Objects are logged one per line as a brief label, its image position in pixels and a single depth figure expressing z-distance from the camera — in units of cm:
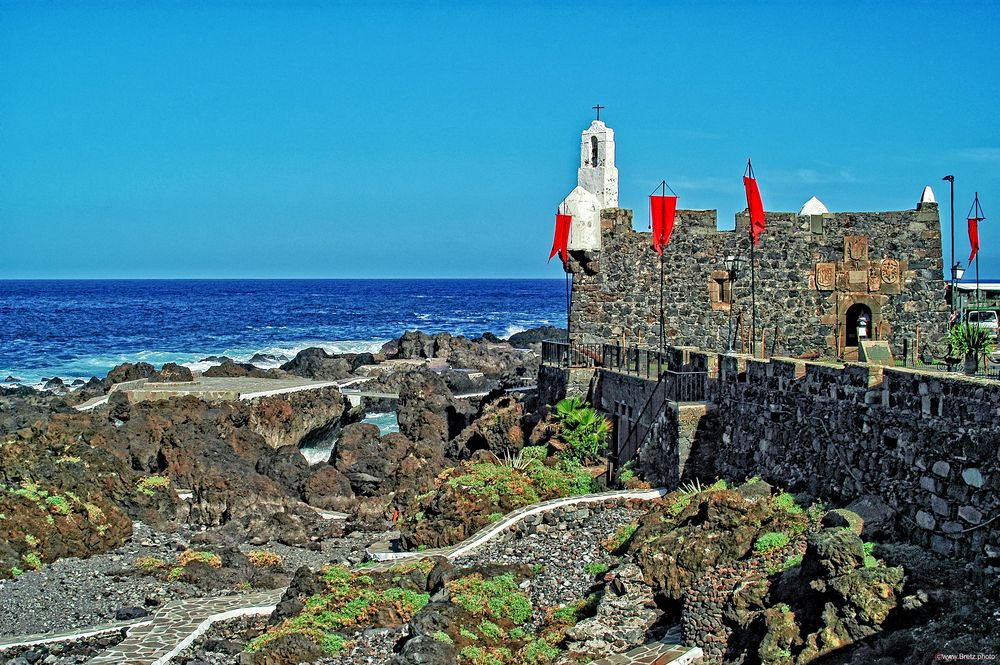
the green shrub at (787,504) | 1423
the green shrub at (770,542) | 1317
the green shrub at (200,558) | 1962
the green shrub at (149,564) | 1965
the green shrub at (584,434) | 2283
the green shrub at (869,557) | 1124
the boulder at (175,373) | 4009
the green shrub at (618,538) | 1600
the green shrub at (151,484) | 2438
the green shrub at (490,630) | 1335
